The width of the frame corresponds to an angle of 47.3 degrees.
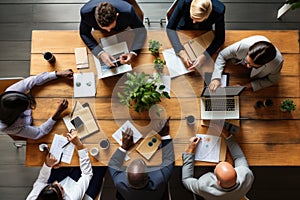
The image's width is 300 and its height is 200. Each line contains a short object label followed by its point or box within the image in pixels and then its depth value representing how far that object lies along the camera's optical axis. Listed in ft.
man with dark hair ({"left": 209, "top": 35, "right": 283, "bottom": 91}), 7.66
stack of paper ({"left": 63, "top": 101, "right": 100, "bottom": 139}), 8.28
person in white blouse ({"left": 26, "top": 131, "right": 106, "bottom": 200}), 7.88
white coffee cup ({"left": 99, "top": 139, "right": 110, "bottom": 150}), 8.16
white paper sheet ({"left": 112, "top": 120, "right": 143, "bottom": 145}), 8.20
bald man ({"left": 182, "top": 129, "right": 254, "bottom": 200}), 7.44
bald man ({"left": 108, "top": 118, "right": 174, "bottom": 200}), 7.80
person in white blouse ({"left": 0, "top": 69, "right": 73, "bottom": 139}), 7.66
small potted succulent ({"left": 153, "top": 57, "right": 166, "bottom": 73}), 8.38
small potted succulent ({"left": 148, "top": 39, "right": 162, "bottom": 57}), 8.50
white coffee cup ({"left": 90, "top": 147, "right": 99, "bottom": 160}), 8.14
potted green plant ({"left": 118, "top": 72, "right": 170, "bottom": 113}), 7.63
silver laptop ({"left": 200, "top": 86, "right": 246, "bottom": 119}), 8.20
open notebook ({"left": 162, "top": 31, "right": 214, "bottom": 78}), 8.55
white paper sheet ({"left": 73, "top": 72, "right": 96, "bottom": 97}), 8.45
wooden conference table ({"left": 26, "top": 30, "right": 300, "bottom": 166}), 8.18
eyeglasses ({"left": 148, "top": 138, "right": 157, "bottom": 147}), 8.15
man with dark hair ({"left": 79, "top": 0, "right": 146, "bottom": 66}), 8.49
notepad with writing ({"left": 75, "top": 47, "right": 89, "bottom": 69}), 8.58
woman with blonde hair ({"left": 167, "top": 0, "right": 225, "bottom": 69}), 8.27
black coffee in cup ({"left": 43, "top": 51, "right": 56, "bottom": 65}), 8.47
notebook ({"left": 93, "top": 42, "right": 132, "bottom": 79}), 8.44
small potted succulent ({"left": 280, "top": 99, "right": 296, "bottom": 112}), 8.14
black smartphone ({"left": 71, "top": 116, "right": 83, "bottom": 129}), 8.29
